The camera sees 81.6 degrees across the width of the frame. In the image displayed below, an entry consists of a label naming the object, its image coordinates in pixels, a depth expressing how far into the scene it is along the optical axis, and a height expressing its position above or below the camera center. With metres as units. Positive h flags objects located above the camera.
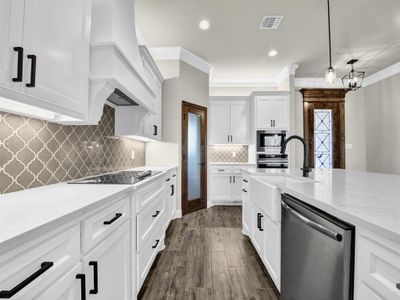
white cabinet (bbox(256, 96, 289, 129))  5.07 +0.98
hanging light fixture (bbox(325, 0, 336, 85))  2.96 +1.04
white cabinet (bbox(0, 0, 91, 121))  0.87 +0.45
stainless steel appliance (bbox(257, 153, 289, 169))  5.01 -0.07
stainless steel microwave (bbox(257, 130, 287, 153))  5.07 +0.37
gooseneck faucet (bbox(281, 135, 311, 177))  1.98 -0.08
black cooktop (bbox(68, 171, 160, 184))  1.70 -0.19
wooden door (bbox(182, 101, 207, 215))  4.27 -0.02
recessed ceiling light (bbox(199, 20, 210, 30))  3.35 +1.95
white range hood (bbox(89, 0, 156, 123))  1.50 +0.69
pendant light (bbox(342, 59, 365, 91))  4.11 +1.76
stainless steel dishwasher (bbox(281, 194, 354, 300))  0.87 -0.45
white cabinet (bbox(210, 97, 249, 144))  5.46 +0.83
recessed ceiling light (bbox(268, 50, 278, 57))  4.30 +1.96
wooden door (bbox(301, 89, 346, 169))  5.71 +0.77
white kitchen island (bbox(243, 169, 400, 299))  0.69 -0.22
